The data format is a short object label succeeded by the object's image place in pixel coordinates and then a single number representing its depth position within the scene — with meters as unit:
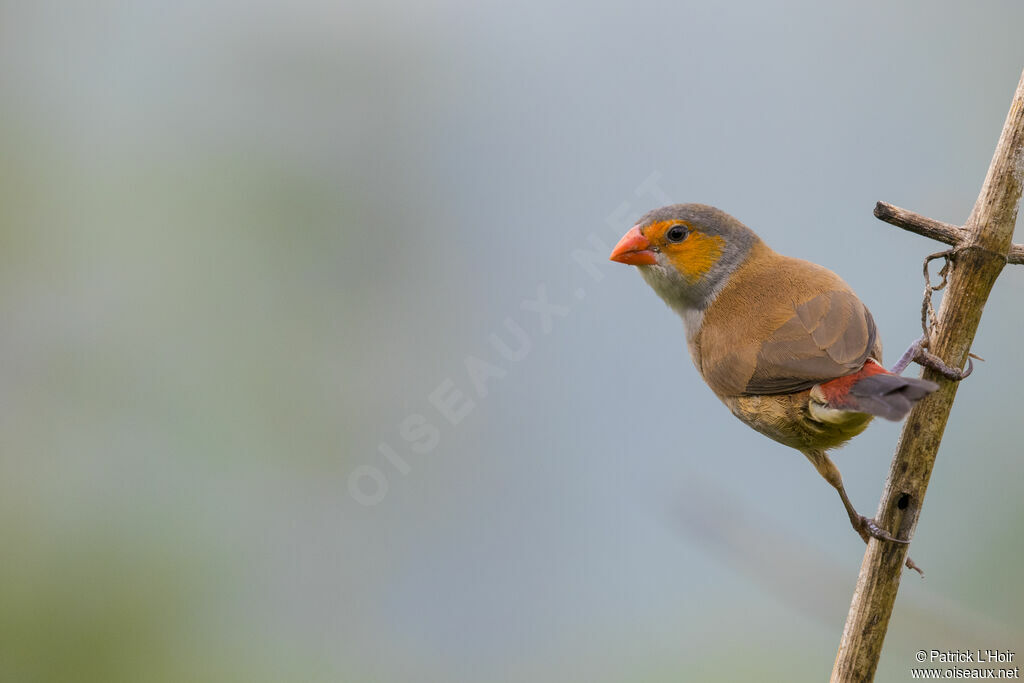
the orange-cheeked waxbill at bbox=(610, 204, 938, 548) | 4.54
